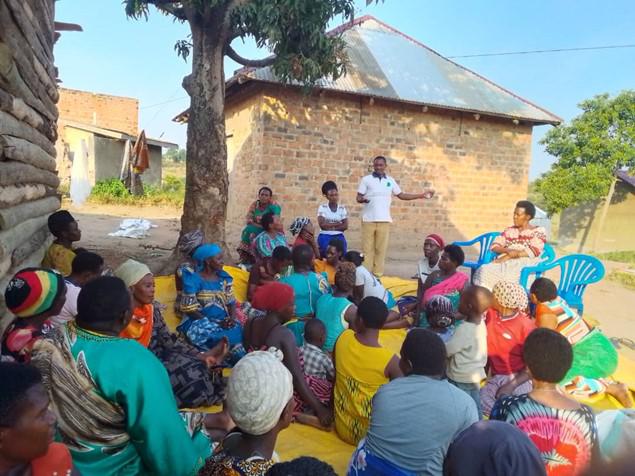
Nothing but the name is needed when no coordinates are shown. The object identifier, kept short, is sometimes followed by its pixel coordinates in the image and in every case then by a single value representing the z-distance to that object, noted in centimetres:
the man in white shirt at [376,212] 762
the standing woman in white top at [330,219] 702
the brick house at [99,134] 2002
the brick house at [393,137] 1062
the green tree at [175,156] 5520
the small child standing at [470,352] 336
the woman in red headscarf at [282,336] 319
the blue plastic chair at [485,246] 702
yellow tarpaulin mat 303
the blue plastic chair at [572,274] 591
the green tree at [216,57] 707
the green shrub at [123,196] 1922
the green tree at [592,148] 1730
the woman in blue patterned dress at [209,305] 434
